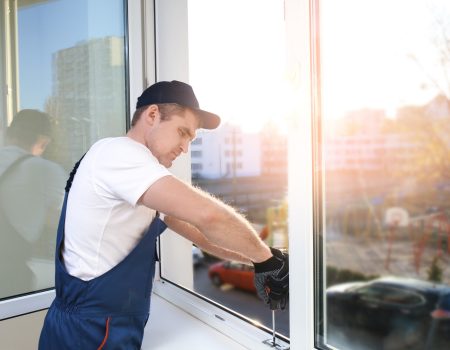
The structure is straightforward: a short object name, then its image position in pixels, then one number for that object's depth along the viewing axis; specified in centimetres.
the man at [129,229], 85
